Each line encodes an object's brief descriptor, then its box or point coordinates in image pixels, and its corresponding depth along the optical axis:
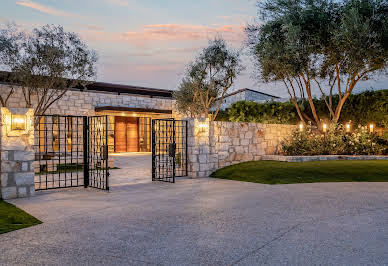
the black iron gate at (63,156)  8.60
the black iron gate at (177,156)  9.53
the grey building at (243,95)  26.47
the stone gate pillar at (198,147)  10.52
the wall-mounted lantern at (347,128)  14.51
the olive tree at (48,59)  13.39
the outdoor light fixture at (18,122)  7.16
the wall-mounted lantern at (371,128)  14.64
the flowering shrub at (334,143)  13.64
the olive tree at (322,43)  12.32
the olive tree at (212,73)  17.81
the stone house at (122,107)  18.25
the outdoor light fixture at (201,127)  10.56
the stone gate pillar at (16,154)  7.03
